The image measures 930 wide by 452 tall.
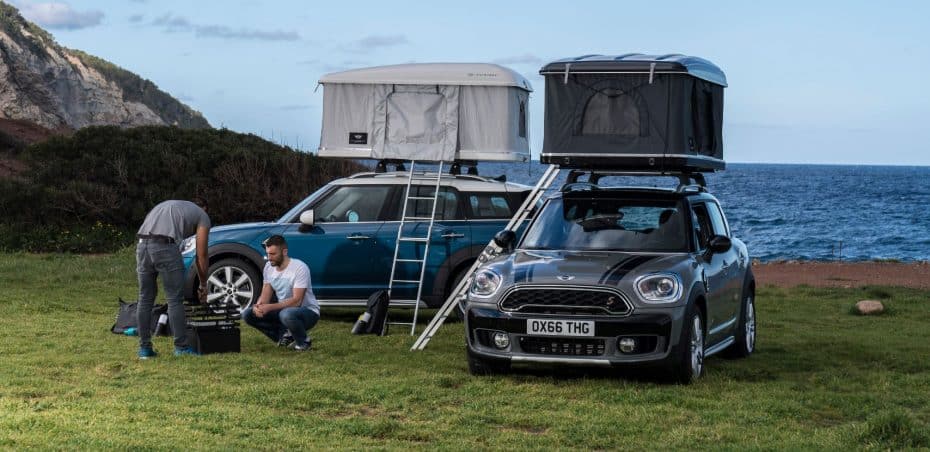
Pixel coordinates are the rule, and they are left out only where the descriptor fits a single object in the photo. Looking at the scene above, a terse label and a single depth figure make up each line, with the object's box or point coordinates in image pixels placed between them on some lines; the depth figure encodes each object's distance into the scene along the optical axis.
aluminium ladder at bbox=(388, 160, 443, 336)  14.83
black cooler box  12.44
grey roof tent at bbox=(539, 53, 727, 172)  12.07
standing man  12.14
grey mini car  10.52
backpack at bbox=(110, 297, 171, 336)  13.90
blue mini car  15.40
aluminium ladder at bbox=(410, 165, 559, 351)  13.22
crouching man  12.82
